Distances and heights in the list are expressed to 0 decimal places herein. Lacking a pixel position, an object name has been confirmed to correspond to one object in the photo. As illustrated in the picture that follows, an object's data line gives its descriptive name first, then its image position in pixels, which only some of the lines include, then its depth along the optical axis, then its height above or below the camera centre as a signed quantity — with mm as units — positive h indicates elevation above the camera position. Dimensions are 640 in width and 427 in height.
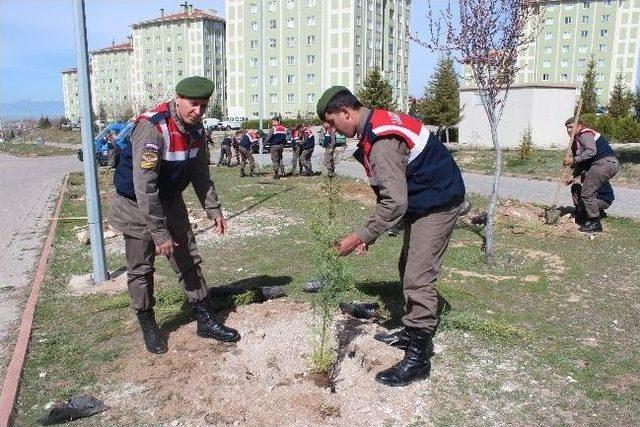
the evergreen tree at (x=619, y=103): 34969 +1157
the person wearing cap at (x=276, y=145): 15500 -696
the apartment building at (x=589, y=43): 71812 +10494
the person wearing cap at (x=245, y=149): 16297 -855
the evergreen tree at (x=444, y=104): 27406 +819
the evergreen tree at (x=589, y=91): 32969 +1853
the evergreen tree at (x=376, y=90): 28344 +1561
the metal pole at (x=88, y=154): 5355 -351
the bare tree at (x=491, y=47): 6125 +843
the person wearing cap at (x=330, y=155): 12352 -834
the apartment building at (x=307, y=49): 61906 +8428
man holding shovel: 8227 -712
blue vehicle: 19531 -710
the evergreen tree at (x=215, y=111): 71062 +1137
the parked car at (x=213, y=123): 61700 -358
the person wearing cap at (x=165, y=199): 3422 -540
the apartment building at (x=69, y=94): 113562 +5264
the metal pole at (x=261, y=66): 16828 +1674
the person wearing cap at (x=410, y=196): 3084 -445
